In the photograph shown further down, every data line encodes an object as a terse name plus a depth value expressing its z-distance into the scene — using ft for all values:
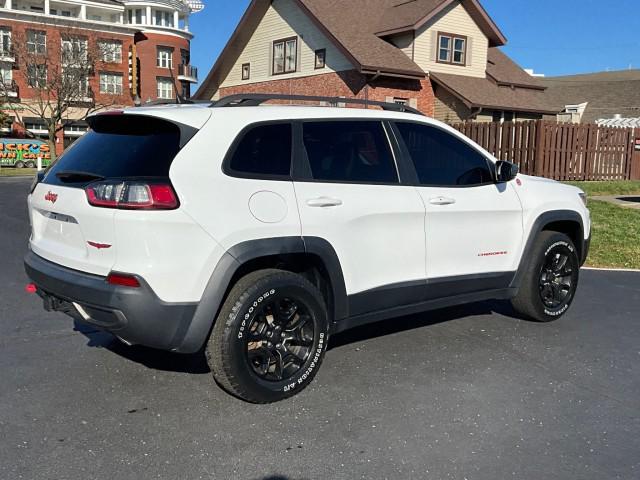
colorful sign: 144.87
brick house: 89.61
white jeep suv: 11.69
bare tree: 148.49
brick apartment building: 161.99
